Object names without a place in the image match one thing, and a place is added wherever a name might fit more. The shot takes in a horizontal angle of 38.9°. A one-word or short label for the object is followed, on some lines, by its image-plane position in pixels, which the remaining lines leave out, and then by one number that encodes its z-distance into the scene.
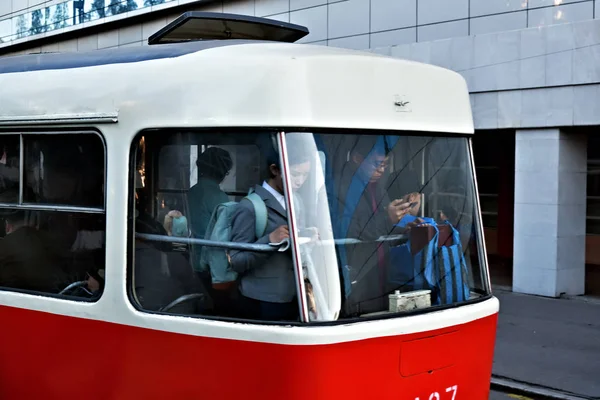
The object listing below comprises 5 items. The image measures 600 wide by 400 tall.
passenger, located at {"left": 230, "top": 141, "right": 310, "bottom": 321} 3.96
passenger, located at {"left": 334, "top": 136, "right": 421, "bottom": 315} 4.13
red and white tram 3.99
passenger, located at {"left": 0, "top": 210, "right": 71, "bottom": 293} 4.70
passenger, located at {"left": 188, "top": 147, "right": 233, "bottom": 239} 4.15
